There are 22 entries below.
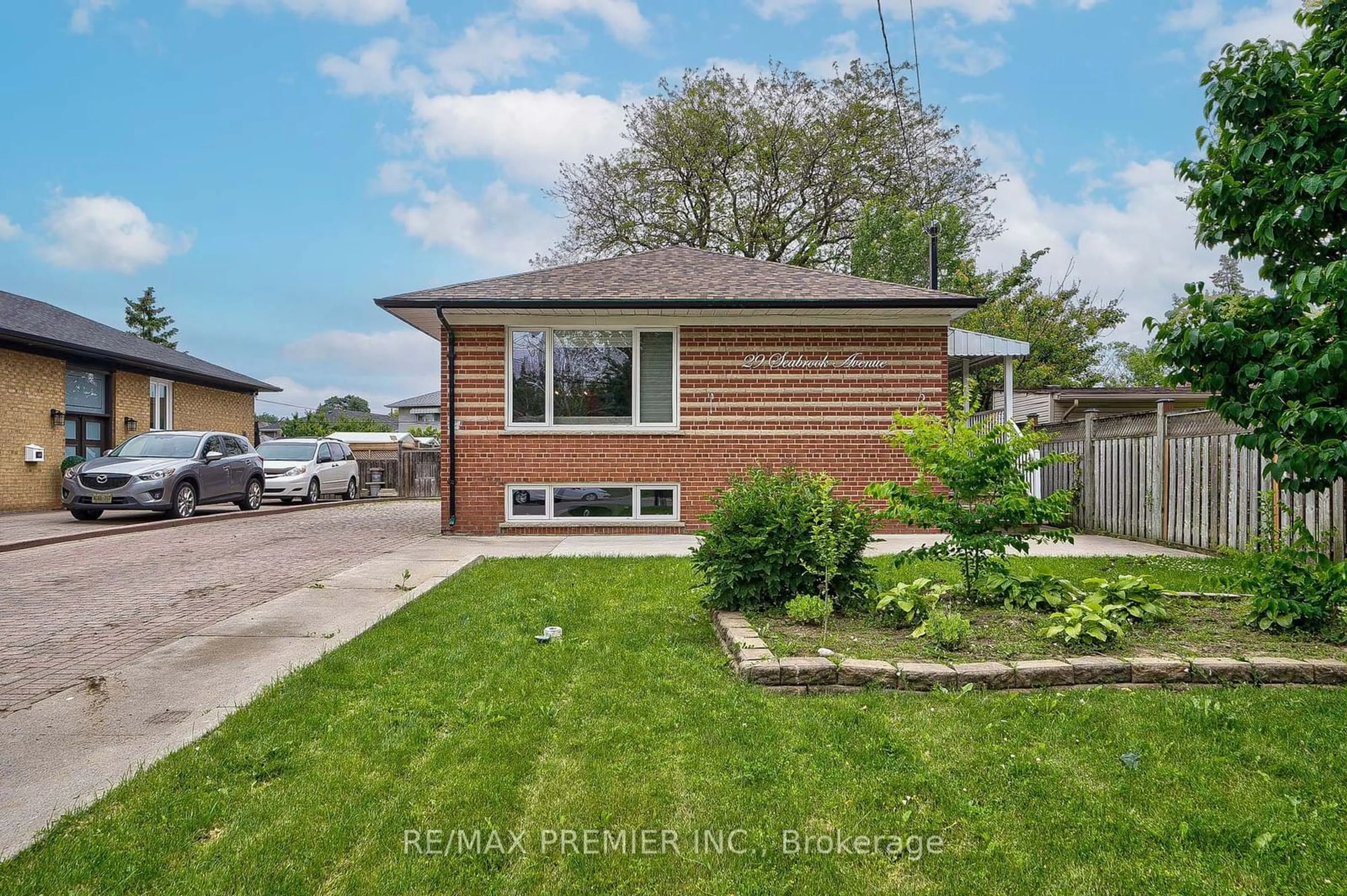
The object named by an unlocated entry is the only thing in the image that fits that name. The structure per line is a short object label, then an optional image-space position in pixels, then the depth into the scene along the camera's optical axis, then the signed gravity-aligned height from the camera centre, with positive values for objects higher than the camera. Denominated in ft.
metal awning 41.57 +6.46
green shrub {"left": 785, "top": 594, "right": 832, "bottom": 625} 15.02 -3.22
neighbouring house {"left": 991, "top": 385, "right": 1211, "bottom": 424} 52.03 +4.19
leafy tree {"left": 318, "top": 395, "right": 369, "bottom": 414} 262.43 +19.41
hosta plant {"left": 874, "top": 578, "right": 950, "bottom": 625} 15.64 -3.22
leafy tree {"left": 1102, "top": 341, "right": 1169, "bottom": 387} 122.42 +18.39
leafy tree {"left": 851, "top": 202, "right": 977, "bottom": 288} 75.51 +23.36
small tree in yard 15.79 -0.79
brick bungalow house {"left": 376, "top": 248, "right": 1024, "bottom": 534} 36.73 +2.71
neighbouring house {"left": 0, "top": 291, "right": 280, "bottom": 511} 52.21 +5.07
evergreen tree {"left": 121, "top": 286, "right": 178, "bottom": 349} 146.82 +27.35
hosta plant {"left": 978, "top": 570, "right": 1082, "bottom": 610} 16.17 -3.07
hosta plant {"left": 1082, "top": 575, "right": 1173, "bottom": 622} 15.19 -3.06
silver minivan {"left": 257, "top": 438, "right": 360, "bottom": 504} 61.26 -1.42
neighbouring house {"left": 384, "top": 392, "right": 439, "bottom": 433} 175.42 +10.65
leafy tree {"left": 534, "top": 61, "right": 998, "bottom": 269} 87.20 +35.81
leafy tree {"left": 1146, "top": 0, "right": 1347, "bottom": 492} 12.35 +4.08
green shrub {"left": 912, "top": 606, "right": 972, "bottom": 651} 13.66 -3.34
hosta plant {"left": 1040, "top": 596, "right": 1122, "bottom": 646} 13.46 -3.24
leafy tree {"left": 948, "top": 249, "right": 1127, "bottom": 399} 95.55 +18.87
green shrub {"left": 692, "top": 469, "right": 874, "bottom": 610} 16.21 -2.06
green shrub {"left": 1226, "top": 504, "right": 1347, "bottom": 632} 14.14 -2.64
